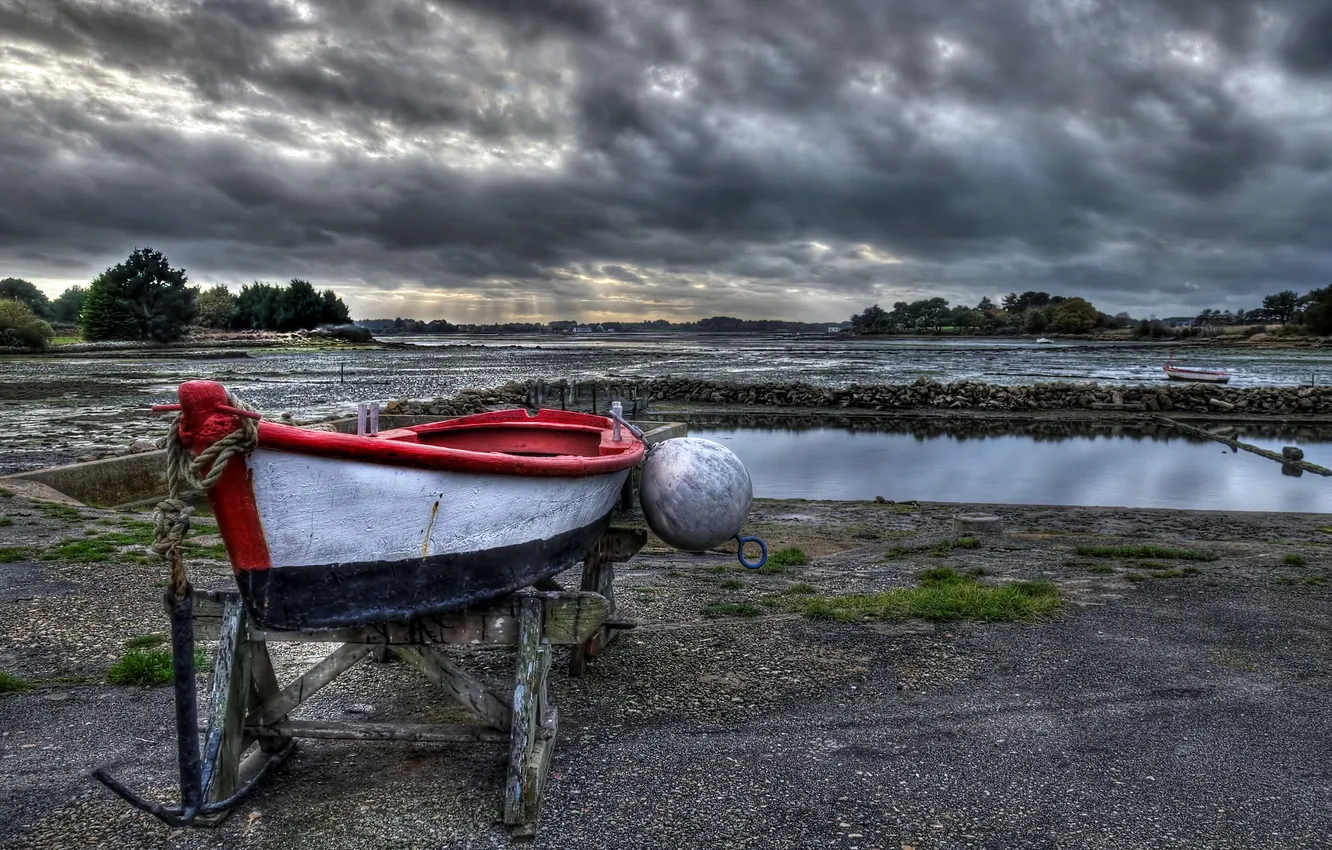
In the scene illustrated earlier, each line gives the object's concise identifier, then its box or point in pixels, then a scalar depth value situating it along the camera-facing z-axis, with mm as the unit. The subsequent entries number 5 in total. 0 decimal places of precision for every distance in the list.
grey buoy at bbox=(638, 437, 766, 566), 5465
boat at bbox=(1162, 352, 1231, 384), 41938
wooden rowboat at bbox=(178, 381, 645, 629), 3426
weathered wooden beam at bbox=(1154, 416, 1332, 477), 20133
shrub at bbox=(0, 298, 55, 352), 63250
